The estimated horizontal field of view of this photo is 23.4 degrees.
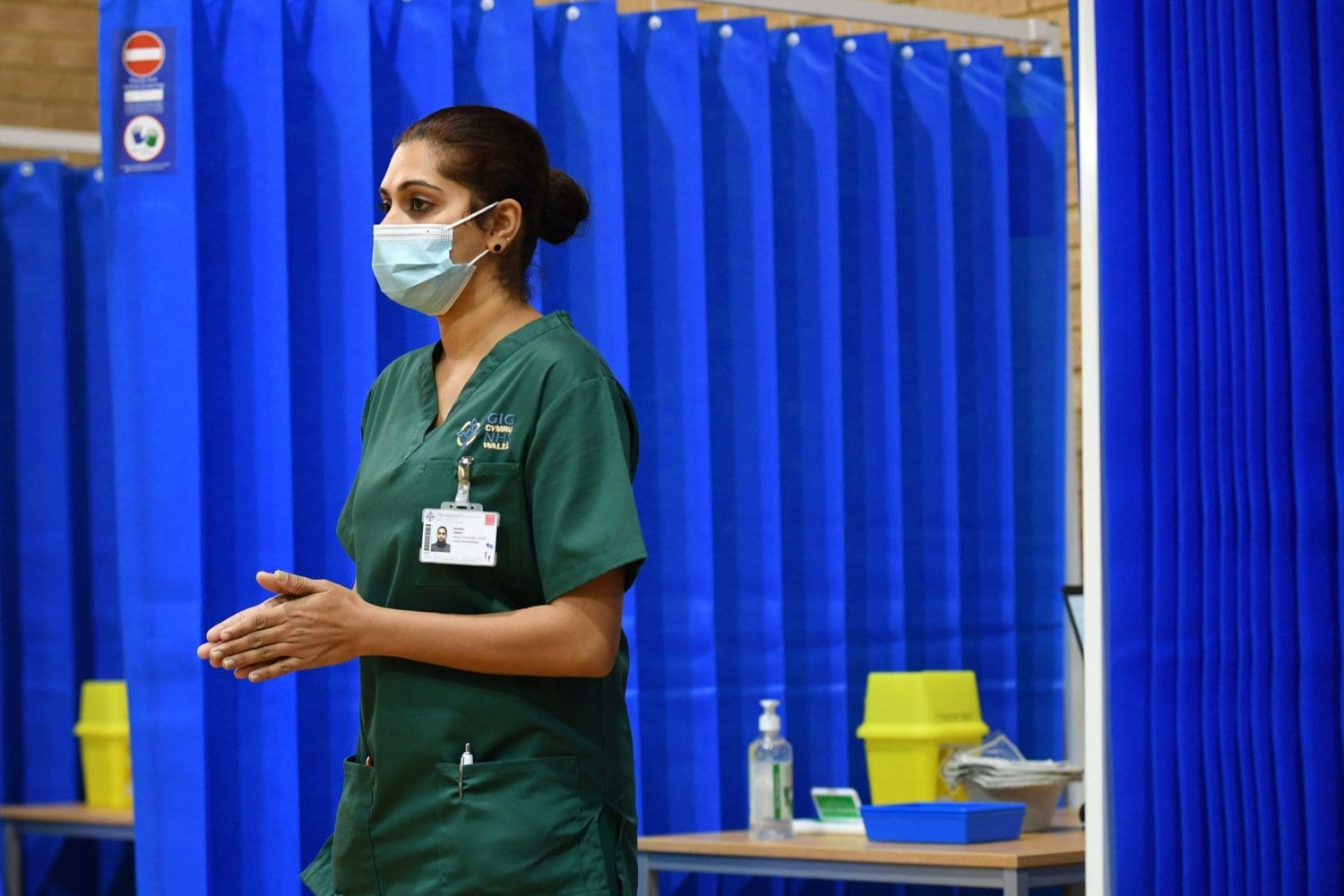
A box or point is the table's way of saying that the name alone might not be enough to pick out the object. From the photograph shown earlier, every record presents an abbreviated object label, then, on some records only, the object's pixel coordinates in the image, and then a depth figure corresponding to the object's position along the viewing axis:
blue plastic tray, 4.96
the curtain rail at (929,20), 6.14
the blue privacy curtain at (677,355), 5.38
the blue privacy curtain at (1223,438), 3.68
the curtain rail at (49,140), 7.14
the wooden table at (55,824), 6.59
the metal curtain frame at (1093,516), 3.93
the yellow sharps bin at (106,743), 7.11
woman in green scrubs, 2.89
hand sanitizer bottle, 5.43
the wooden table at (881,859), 4.69
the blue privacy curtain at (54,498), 7.39
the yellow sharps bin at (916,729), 5.76
